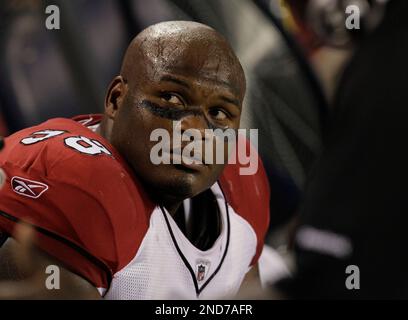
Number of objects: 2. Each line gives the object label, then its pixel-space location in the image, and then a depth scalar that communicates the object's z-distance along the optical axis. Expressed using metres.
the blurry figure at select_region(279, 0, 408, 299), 0.82
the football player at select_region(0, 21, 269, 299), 1.10
